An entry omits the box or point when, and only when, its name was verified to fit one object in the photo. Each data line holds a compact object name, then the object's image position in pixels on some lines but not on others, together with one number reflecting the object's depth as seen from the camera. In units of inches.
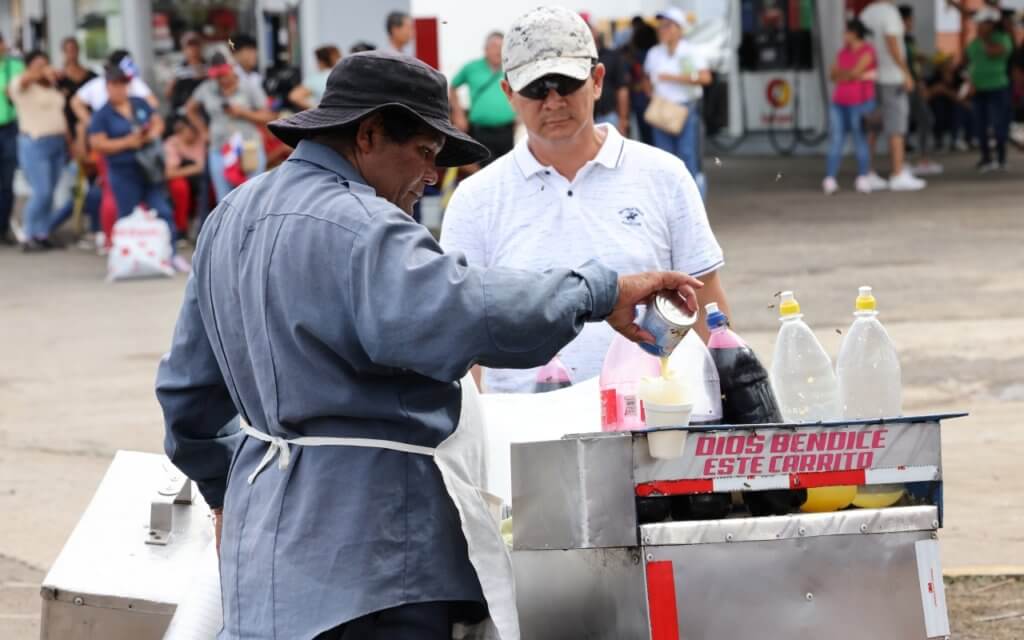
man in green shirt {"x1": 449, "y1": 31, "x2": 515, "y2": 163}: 1020.3
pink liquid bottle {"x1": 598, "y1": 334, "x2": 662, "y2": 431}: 231.3
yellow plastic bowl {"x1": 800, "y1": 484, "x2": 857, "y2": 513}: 218.4
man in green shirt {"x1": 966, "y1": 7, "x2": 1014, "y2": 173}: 1442.1
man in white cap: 301.2
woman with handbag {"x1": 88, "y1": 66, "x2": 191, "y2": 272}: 1099.8
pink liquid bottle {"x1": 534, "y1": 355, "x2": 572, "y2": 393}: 286.3
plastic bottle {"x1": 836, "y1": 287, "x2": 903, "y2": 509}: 250.7
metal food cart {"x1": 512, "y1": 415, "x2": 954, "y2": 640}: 210.1
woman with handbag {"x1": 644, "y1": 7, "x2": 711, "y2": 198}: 1136.2
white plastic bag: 1047.9
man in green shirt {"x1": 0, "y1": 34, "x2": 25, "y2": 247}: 1257.7
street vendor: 193.2
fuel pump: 1728.1
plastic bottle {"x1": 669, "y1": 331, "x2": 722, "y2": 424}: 240.3
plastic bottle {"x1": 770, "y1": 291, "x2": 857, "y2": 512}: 248.0
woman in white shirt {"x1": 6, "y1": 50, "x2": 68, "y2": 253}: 1202.5
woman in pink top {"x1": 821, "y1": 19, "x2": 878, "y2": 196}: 1213.5
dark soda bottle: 240.6
